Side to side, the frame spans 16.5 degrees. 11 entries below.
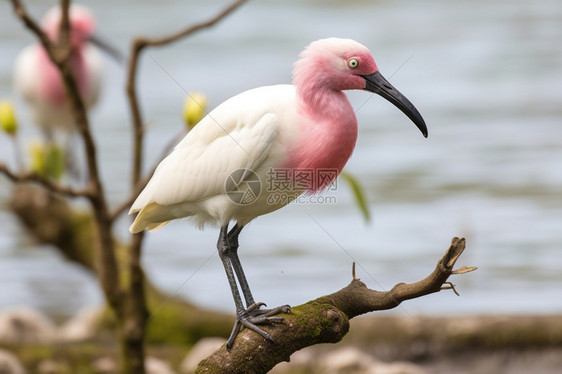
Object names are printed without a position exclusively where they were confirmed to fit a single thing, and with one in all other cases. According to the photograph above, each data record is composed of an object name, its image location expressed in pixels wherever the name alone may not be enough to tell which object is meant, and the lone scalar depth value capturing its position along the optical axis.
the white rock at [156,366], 12.19
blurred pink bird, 19.84
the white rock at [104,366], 12.01
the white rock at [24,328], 13.81
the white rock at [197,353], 12.32
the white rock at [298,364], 12.35
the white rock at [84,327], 14.67
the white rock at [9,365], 11.16
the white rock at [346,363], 12.02
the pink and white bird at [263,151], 6.24
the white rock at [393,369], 11.62
